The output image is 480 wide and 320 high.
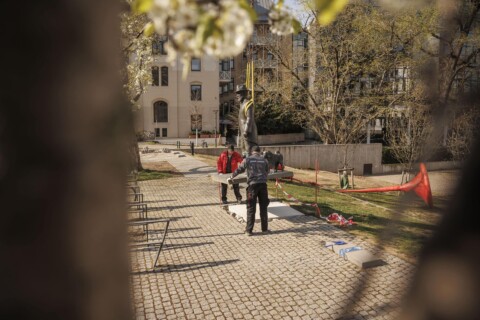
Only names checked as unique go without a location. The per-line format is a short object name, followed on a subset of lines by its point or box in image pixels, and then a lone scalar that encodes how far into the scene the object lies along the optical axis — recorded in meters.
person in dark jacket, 8.73
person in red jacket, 12.12
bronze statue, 12.73
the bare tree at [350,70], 23.86
